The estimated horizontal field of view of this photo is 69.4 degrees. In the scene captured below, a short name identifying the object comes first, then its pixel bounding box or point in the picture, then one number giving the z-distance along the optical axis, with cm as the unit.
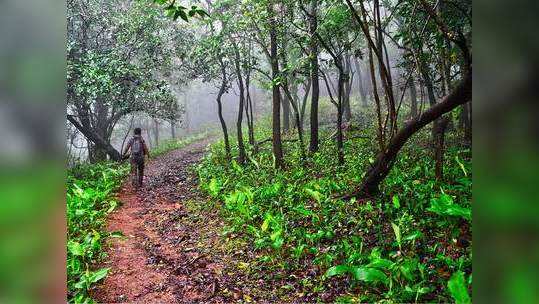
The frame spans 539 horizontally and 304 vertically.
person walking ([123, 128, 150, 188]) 1130
